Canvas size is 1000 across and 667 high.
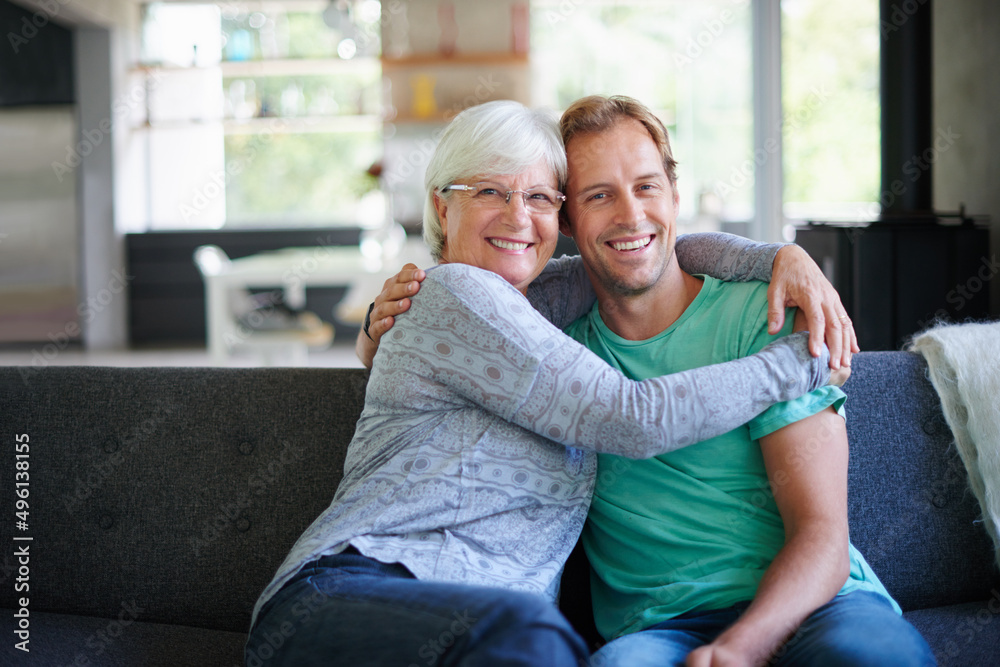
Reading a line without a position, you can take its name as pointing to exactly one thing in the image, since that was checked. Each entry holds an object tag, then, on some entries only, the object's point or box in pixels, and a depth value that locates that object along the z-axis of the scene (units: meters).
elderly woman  1.07
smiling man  1.14
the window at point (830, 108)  5.75
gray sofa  1.54
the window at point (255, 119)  7.45
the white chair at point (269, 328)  4.40
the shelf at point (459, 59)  6.96
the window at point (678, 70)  7.07
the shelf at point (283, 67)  7.31
